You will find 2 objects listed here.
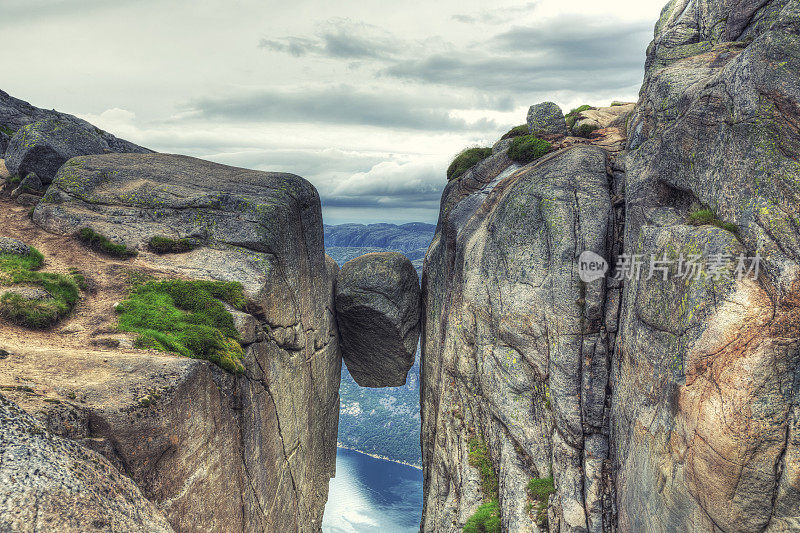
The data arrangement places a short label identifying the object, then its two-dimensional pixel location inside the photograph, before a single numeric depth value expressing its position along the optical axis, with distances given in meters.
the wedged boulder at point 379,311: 32.97
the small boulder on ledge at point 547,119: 29.30
